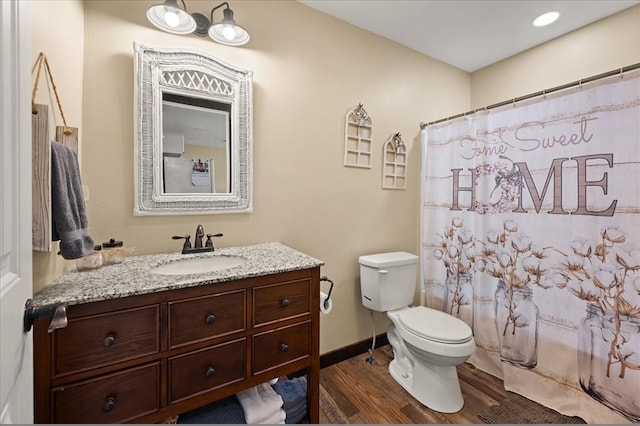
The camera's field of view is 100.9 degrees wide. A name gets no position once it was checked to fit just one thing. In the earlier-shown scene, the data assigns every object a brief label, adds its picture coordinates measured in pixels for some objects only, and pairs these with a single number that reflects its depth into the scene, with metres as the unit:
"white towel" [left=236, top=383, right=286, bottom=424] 1.23
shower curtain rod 1.30
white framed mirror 1.38
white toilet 1.55
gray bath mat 1.49
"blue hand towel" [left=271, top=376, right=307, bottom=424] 1.37
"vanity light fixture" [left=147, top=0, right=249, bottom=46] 1.31
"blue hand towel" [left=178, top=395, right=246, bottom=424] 1.21
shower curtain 1.34
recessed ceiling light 1.86
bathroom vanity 0.88
